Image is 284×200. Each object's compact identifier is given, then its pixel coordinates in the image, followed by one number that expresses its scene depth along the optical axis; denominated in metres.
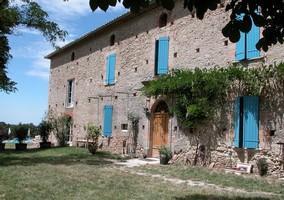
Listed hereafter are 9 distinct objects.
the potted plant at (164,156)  11.23
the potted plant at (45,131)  17.90
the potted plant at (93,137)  13.95
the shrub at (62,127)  18.30
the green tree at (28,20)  11.29
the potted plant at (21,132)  17.42
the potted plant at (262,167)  9.03
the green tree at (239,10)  2.57
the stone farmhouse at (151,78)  9.62
